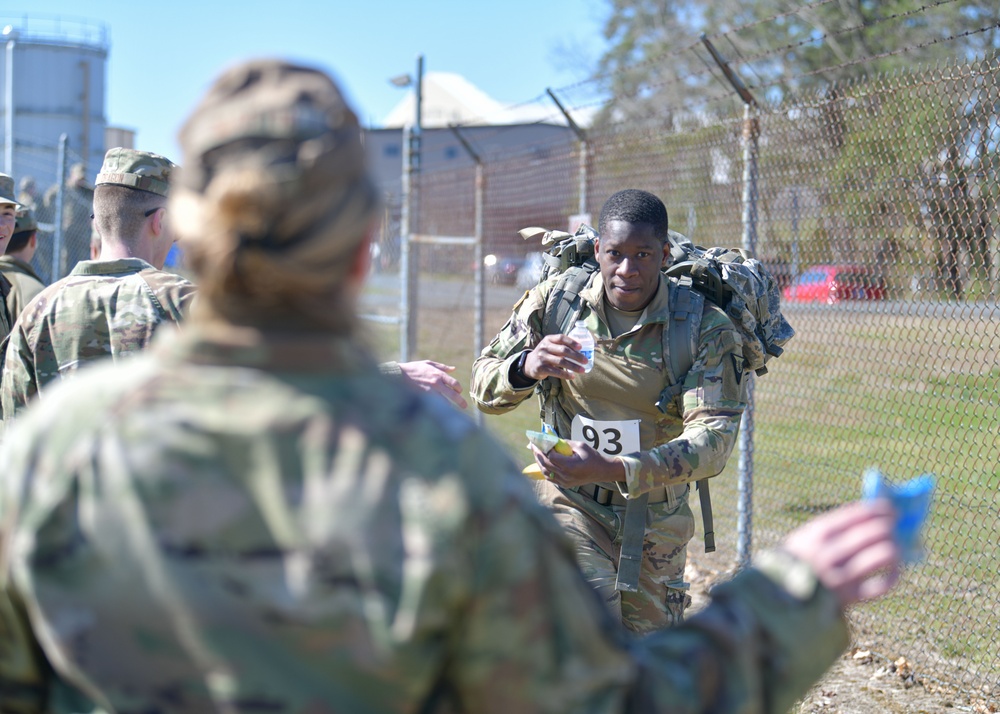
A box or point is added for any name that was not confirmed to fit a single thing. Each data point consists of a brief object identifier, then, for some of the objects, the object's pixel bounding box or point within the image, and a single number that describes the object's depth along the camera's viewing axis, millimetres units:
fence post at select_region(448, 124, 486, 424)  9031
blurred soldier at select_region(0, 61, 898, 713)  1228
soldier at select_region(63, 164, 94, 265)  12351
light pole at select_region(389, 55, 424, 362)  9961
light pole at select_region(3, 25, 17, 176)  21469
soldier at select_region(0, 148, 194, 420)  3070
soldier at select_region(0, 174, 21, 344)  4871
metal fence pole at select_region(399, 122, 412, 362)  9992
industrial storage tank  25062
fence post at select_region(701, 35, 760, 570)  5832
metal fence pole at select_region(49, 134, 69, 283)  10347
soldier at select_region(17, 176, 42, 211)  14068
